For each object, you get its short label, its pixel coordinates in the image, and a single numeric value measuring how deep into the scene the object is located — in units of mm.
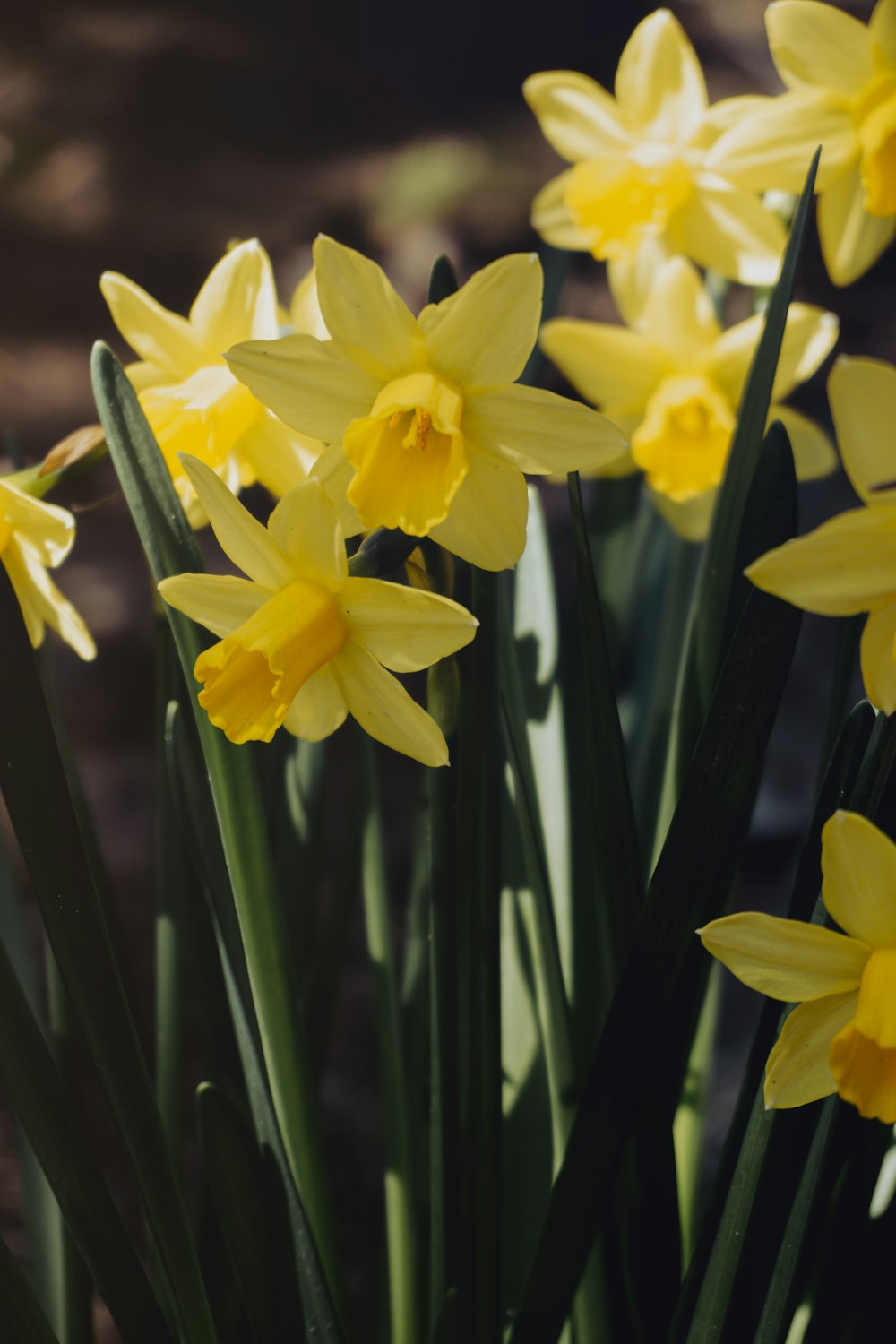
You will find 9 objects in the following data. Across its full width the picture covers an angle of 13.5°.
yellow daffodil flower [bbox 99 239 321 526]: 678
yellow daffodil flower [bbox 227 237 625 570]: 629
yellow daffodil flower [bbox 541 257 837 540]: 780
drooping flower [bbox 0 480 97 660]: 668
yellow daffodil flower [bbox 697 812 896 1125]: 625
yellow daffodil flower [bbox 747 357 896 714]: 616
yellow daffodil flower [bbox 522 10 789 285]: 748
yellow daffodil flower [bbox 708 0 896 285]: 712
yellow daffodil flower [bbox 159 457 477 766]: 634
